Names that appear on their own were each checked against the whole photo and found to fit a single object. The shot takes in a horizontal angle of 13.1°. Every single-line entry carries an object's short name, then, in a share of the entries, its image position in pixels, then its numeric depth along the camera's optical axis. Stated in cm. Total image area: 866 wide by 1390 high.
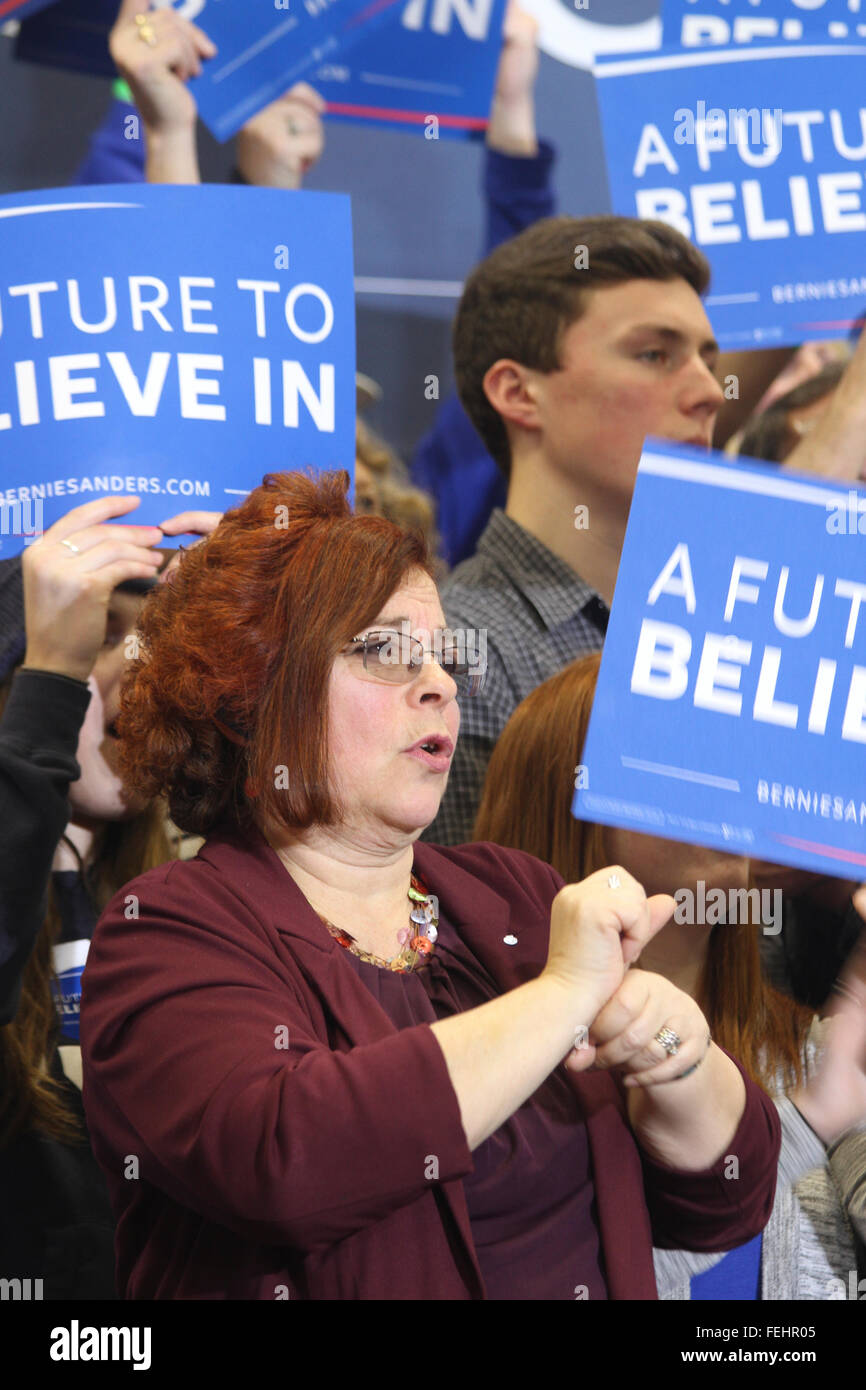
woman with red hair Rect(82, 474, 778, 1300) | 243
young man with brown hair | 320
